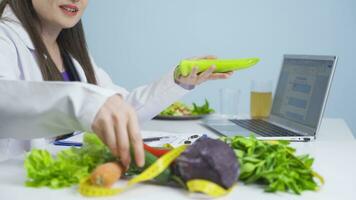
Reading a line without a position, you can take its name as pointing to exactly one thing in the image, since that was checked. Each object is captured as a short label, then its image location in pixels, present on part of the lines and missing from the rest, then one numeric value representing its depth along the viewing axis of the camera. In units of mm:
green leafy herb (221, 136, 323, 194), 766
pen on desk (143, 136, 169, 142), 1249
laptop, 1468
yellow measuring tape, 725
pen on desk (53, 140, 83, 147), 1195
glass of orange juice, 1881
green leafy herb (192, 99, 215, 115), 1887
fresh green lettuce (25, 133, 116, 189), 783
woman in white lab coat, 797
